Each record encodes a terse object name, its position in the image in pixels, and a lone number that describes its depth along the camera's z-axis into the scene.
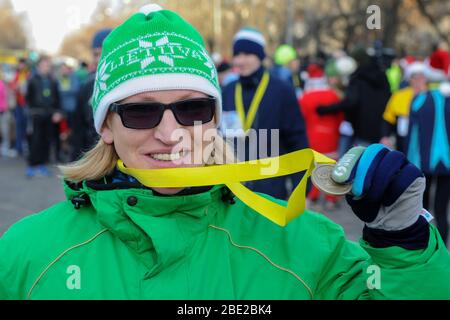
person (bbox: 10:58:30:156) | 11.81
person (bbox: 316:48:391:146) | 6.88
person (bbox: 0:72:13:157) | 12.03
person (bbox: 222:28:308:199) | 4.36
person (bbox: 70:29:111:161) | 5.64
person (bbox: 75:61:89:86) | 12.36
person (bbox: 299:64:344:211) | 7.10
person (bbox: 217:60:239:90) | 9.38
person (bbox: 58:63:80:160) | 10.66
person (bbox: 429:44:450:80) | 5.94
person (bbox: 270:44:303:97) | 11.80
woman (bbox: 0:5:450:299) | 1.47
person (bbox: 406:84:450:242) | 5.18
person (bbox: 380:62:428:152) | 6.12
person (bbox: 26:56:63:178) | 9.93
